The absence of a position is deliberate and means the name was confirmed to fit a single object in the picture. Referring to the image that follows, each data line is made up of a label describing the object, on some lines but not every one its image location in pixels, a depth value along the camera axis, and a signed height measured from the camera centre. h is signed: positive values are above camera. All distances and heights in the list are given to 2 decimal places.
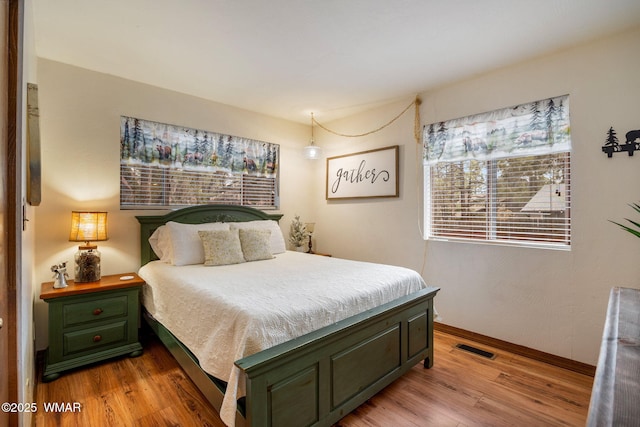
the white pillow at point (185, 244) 2.89 -0.34
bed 1.47 -0.75
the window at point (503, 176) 2.61 +0.34
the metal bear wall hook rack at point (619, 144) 2.23 +0.52
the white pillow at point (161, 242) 3.04 -0.33
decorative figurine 2.44 -0.55
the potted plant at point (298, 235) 4.34 -0.36
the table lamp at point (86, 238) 2.59 -0.25
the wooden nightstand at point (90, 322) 2.33 -0.93
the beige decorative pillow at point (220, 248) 2.91 -0.37
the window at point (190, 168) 3.16 +0.49
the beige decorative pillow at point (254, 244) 3.16 -0.37
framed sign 3.73 +0.48
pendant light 4.02 +0.77
